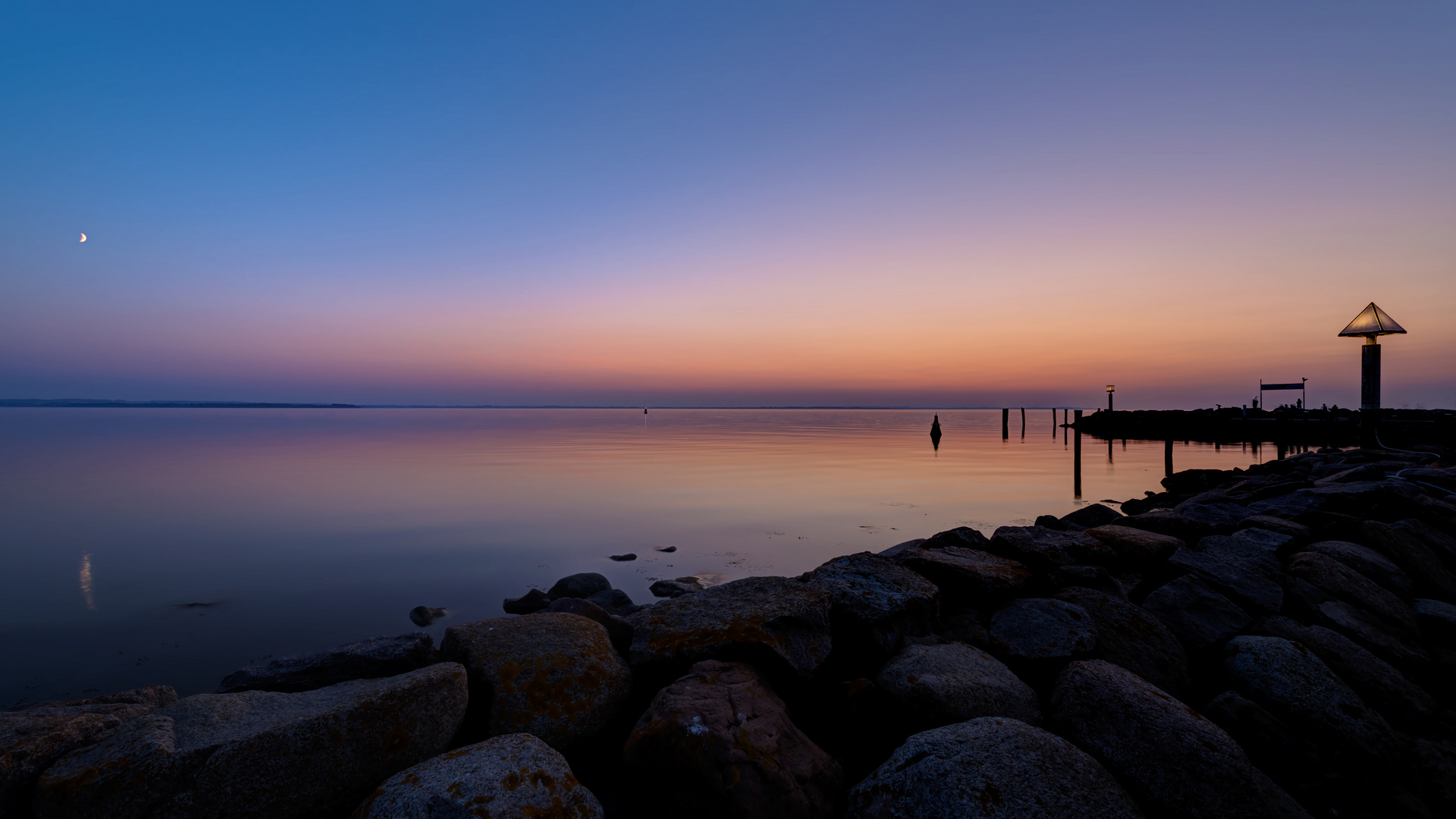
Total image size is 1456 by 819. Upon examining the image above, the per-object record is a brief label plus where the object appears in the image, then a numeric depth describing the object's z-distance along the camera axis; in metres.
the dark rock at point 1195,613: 5.20
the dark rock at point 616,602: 9.27
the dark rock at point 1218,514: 7.78
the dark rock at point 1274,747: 3.74
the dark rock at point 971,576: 5.53
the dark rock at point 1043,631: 4.64
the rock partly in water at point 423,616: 9.40
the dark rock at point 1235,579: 5.66
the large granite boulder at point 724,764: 3.13
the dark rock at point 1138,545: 6.43
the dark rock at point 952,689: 3.82
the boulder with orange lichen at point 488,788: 2.74
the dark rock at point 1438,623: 5.73
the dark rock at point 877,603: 4.91
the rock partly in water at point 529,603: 9.76
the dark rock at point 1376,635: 5.21
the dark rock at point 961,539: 6.75
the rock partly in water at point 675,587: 10.62
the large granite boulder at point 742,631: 4.31
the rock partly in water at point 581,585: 10.02
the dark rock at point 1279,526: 7.20
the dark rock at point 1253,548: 6.24
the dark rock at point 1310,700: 3.97
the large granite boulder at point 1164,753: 3.23
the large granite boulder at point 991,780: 2.90
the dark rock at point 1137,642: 4.71
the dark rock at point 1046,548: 6.08
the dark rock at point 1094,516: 10.34
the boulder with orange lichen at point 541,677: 3.91
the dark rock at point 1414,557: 6.62
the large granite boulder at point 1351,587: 5.74
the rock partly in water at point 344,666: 5.02
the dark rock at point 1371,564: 6.32
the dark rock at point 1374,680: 4.58
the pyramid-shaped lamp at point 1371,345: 16.94
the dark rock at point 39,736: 3.14
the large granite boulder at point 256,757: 3.02
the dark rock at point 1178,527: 7.49
